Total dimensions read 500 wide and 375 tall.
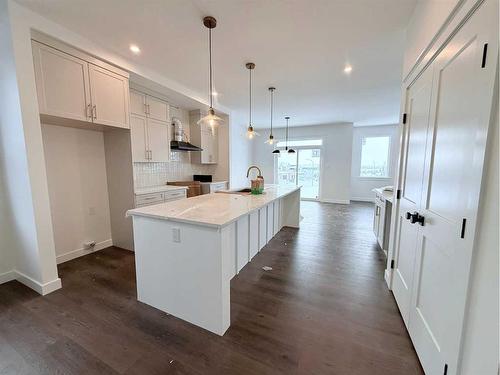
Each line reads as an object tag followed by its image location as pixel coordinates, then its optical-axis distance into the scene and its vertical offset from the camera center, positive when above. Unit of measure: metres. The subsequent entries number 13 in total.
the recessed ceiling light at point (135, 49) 2.48 +1.46
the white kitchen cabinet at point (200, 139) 4.69 +0.62
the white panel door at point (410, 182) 1.52 -0.14
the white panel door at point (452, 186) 0.89 -0.11
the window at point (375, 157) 7.03 +0.31
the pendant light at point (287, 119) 5.97 +1.42
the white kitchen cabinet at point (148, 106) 3.28 +1.02
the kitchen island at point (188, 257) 1.53 -0.75
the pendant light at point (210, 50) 2.00 +1.42
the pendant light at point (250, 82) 2.88 +1.42
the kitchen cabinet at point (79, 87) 2.05 +0.91
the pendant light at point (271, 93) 3.77 +1.43
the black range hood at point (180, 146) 4.02 +0.39
